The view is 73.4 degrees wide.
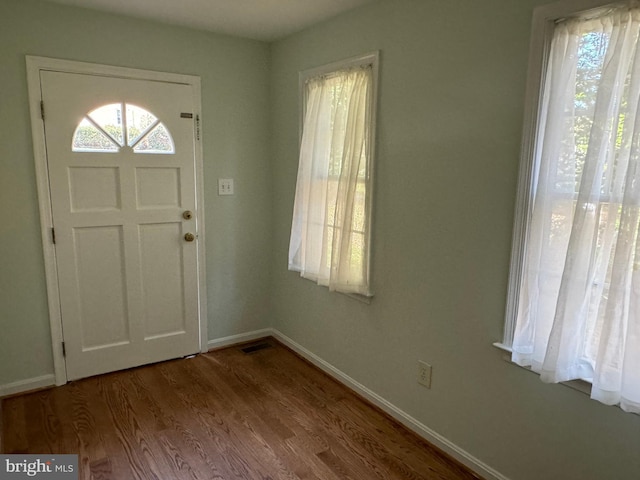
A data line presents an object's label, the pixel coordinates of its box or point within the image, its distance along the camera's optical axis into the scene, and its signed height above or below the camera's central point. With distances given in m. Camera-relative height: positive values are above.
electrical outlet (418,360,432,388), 2.19 -1.01
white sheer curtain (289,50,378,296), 2.38 -0.02
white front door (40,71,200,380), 2.58 -0.29
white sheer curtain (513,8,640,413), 1.34 -0.12
